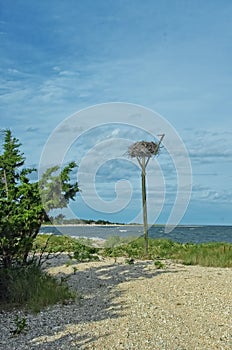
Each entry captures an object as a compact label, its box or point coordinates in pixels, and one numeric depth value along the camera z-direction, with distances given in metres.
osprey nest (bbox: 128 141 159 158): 11.95
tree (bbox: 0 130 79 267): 7.98
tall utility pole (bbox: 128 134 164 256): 11.95
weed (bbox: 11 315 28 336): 6.19
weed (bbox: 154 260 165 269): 10.03
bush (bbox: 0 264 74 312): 7.34
